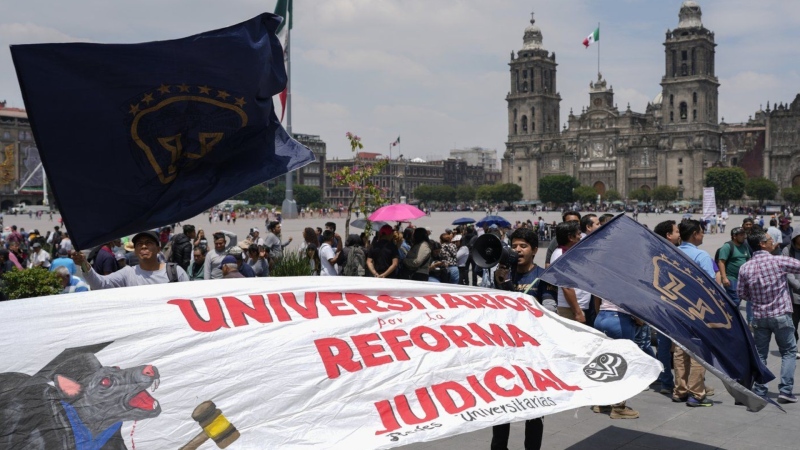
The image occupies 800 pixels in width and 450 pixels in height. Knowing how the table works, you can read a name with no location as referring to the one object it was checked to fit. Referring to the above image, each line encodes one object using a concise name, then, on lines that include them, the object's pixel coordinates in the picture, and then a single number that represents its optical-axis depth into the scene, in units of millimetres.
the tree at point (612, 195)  98625
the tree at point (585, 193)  98250
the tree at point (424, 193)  122081
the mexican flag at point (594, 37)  88125
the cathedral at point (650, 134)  95525
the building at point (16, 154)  99312
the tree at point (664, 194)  92312
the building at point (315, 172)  137625
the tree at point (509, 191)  107375
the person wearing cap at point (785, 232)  13469
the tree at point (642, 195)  95012
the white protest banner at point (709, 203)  30842
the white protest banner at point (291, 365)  2990
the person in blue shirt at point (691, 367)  6516
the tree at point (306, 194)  120688
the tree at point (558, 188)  101312
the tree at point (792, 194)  82806
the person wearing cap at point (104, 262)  8570
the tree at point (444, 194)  121125
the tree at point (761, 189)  85562
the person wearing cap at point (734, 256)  8789
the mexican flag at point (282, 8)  17439
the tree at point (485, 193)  109250
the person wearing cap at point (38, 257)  12423
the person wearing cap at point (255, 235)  16312
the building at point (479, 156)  180750
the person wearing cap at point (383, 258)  9703
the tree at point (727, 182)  86438
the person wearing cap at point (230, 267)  6752
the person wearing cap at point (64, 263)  8595
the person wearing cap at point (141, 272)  5391
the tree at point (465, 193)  119250
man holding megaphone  5316
